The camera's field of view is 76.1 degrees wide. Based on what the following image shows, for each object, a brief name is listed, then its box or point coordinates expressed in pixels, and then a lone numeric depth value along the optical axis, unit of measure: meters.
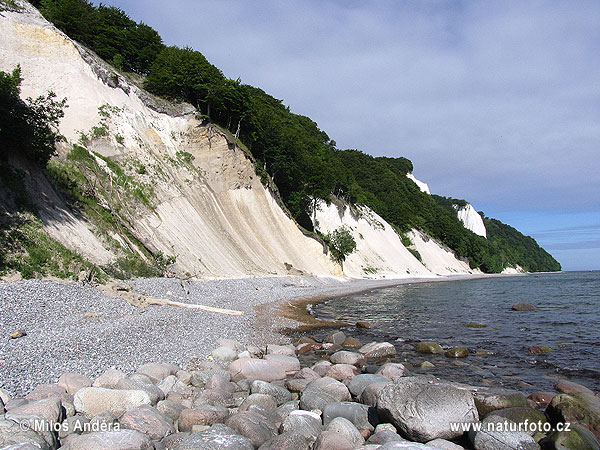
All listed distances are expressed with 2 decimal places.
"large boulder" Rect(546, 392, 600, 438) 5.73
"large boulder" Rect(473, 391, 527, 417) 6.24
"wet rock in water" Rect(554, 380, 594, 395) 7.89
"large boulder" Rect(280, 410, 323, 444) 5.64
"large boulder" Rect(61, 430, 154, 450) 4.54
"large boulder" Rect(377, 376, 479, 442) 5.48
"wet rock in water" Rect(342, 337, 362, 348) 12.07
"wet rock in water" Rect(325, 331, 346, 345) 12.39
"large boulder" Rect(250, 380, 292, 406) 7.30
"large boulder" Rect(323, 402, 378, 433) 6.09
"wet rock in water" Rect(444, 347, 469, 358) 11.07
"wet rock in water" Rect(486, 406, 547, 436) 5.80
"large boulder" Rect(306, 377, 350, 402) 7.30
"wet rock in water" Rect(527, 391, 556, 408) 7.26
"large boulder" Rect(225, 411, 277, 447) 5.38
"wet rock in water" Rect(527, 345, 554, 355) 11.37
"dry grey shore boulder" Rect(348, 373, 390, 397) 7.45
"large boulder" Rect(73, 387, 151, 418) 5.76
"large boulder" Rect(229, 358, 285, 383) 8.41
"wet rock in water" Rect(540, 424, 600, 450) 4.99
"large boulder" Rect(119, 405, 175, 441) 5.36
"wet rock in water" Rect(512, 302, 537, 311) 21.42
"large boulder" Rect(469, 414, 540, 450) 5.10
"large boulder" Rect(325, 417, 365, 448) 5.36
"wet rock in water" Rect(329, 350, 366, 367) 9.97
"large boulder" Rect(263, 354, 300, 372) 9.30
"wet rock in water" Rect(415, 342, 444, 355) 11.49
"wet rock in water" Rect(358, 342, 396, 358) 11.02
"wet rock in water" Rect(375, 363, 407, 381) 8.82
